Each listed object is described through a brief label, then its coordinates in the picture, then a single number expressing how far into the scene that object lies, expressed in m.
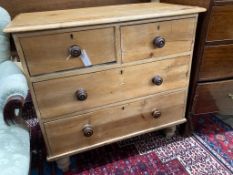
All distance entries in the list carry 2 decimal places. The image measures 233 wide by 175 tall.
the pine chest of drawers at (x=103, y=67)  0.88
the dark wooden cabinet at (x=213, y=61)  1.07
